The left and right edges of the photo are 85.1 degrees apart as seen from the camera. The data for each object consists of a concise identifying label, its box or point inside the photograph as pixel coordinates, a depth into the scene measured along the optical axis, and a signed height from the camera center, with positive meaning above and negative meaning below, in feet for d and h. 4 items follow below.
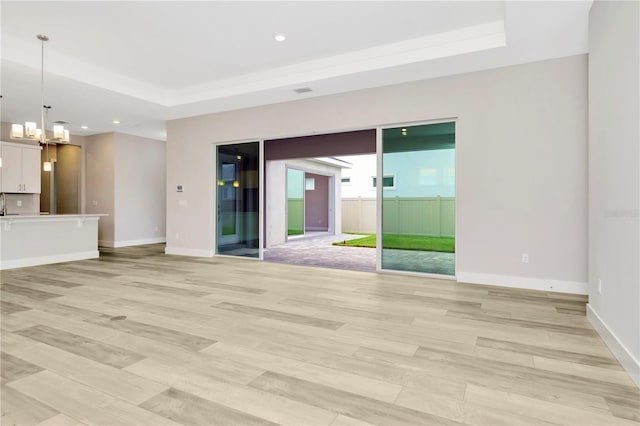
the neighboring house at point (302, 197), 33.43 +1.82
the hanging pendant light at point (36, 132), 16.19 +3.83
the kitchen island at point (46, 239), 19.66 -1.68
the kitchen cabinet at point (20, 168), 25.18 +3.27
